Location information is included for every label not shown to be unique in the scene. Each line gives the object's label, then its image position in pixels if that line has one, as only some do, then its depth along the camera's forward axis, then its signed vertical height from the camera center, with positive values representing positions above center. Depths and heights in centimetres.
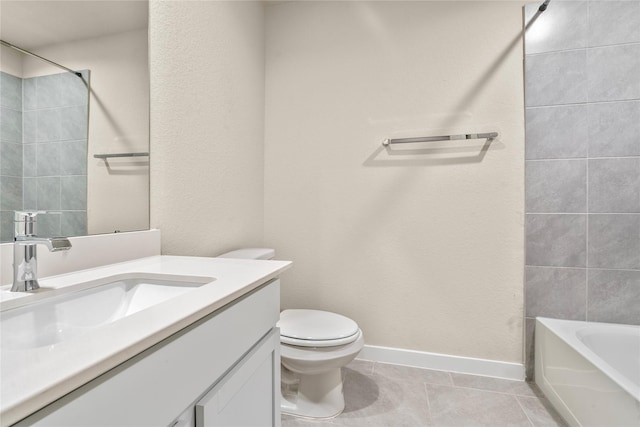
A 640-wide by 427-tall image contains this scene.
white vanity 37 -23
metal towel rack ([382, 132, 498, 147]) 168 +43
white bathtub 107 -66
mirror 79 +29
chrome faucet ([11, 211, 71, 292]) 69 -8
